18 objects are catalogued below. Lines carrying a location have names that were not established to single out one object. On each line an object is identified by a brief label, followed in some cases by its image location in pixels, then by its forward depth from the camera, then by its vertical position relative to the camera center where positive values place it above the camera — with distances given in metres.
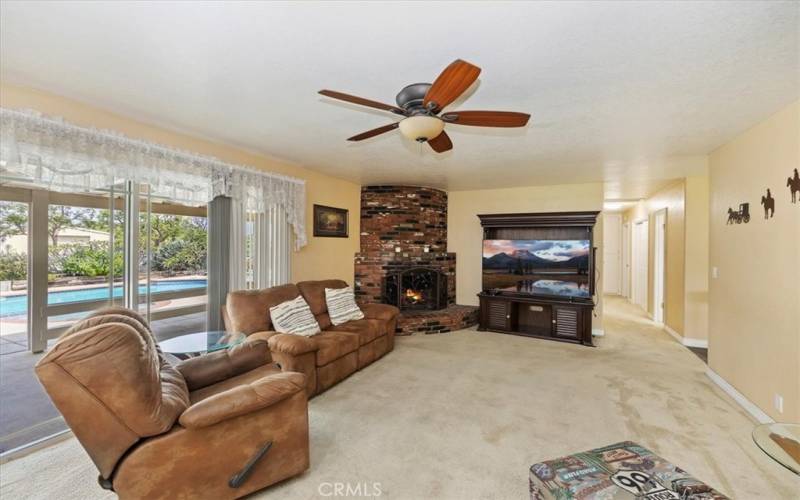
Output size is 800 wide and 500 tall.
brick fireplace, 5.50 -0.14
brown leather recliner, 1.38 -0.82
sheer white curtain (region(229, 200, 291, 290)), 3.60 +0.02
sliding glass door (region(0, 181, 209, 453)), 2.39 -0.17
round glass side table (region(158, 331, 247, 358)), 2.45 -0.73
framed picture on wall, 4.82 +0.41
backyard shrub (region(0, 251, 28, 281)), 2.34 -0.12
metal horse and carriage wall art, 2.39 +0.37
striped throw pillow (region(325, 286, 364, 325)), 4.07 -0.70
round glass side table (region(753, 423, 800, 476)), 1.41 -0.86
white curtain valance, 2.14 +0.67
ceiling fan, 1.68 +0.76
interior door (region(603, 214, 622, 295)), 8.91 -0.05
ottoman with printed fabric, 1.39 -1.00
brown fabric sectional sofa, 2.91 -0.88
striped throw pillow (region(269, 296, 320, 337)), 3.36 -0.71
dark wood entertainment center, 4.87 -0.80
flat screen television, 5.01 -0.26
